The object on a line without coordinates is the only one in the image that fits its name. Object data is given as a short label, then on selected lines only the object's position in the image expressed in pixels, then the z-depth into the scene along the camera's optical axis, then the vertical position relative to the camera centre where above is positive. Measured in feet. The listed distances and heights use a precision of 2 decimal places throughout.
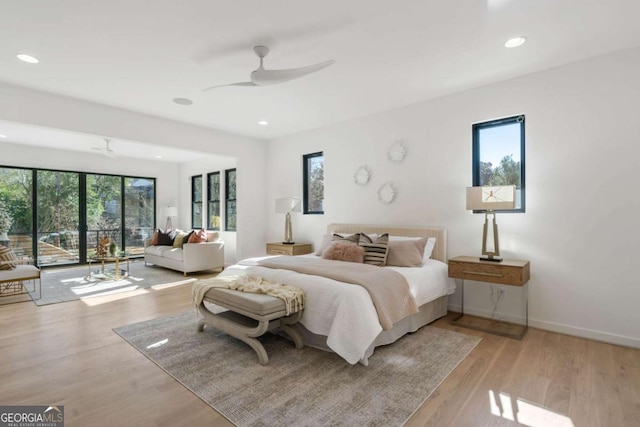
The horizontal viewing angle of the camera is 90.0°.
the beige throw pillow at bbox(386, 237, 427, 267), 11.71 -1.48
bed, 8.14 -2.68
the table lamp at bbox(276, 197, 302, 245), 18.37 +0.31
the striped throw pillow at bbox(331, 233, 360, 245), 13.25 -1.07
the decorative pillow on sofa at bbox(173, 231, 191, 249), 21.52 -1.79
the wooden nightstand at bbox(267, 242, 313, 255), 17.70 -2.00
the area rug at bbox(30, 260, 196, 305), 15.31 -3.88
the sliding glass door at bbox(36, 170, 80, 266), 22.53 -0.24
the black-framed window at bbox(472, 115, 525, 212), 11.66 +2.27
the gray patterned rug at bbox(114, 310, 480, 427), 6.43 -3.98
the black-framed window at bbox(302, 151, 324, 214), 18.52 +1.82
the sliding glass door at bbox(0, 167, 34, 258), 21.07 +0.31
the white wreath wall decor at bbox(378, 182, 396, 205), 14.98 +0.96
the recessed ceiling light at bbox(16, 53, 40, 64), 9.71 +4.81
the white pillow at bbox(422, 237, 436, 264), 12.65 -1.37
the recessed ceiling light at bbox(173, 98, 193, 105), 13.54 +4.83
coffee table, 18.45 -2.98
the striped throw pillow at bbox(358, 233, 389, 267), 11.91 -1.42
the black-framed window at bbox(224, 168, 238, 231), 23.91 +1.06
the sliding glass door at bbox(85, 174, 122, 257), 24.77 +0.36
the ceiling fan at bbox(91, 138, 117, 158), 19.36 +3.96
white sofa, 19.95 -2.77
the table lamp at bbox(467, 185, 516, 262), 10.64 +0.39
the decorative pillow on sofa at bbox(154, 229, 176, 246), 23.22 -1.80
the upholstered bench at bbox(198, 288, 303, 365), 8.48 -3.04
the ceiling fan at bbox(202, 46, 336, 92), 8.50 +3.80
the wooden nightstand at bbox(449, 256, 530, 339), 10.19 -2.08
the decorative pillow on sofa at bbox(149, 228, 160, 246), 23.40 -1.89
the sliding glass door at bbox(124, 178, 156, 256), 26.71 +0.13
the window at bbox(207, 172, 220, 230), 25.48 +1.02
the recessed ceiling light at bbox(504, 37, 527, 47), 9.02 +4.91
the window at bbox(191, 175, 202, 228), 27.49 +1.07
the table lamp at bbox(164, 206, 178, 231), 27.22 +0.21
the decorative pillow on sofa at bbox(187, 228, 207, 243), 20.93 -1.55
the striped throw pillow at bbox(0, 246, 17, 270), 14.14 -2.05
